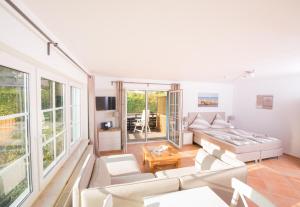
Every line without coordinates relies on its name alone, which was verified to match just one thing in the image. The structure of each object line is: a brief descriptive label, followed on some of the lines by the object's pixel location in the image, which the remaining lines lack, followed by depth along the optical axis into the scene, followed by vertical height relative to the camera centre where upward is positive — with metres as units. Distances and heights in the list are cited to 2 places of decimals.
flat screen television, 4.69 -0.09
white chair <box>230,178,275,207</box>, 1.22 -0.85
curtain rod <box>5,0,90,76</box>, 1.10 +0.69
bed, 3.62 -1.13
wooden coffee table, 3.03 -1.21
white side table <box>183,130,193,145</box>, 5.17 -1.30
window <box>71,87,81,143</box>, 3.28 -0.34
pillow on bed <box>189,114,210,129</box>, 5.48 -0.89
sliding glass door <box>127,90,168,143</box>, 6.43 -0.73
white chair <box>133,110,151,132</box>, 6.72 -1.13
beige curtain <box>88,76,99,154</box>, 4.00 -0.38
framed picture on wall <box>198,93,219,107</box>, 6.01 +0.02
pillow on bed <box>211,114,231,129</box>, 5.60 -0.90
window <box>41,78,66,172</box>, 1.95 -0.33
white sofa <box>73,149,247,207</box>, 1.41 -0.93
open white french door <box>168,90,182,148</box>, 4.98 -0.64
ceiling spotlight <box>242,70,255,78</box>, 3.74 +0.73
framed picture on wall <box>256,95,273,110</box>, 4.94 -0.04
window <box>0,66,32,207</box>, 1.27 -0.37
